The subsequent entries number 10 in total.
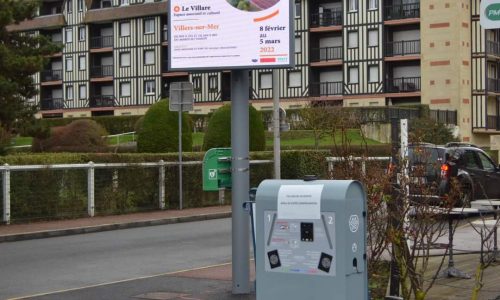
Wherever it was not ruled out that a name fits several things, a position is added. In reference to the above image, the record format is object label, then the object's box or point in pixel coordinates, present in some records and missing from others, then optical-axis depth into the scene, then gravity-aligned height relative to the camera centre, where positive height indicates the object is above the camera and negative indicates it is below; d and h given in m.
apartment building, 53.41 +6.04
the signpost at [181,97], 22.70 +1.29
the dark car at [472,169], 19.48 -0.70
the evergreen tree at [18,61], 32.66 +3.37
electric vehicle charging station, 5.98 -0.75
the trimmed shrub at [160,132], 30.50 +0.42
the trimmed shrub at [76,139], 36.72 +0.21
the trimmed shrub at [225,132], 31.38 +0.40
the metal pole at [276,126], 23.45 +0.49
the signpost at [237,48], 8.95 +1.05
